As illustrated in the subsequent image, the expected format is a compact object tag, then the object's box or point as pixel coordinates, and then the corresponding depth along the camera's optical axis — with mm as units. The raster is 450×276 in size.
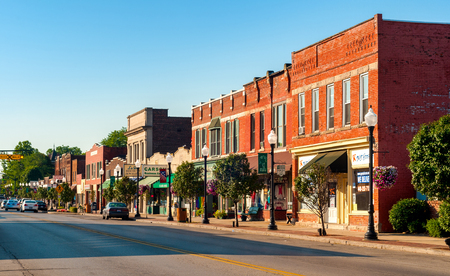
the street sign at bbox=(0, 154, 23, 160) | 86562
